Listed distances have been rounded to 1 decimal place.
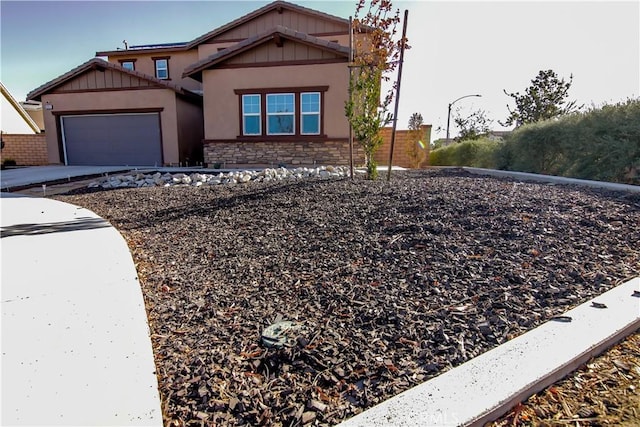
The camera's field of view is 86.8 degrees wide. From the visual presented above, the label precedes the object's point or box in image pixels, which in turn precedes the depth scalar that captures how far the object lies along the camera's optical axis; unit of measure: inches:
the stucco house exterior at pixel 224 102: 478.6
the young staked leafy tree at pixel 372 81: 274.7
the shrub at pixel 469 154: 468.5
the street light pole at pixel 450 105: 916.9
